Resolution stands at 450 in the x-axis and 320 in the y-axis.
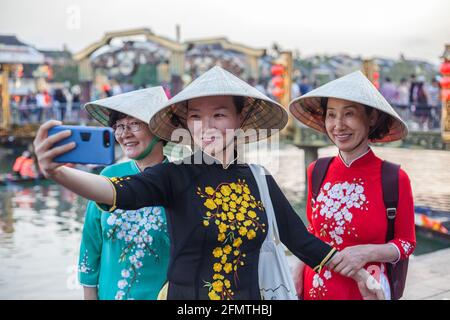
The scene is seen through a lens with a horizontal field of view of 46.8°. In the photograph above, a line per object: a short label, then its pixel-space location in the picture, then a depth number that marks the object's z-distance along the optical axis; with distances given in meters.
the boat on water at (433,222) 7.44
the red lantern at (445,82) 8.90
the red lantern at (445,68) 8.86
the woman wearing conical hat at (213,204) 1.61
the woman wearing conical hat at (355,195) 2.04
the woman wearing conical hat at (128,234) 2.21
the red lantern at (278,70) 12.45
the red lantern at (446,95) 8.83
